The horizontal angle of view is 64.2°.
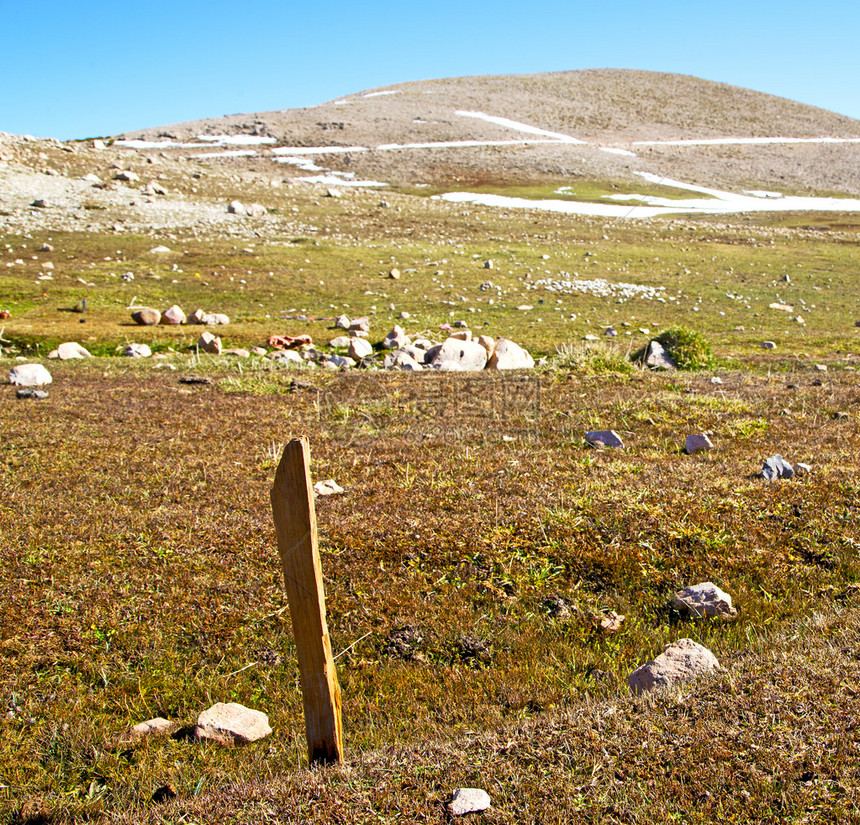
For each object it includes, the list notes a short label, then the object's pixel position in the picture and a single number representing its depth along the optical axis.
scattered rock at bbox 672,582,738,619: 4.23
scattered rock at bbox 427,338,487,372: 12.91
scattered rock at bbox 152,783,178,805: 2.95
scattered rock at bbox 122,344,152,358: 14.17
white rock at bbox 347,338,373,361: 14.21
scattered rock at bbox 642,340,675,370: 13.03
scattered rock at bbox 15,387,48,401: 9.26
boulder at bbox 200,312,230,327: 17.31
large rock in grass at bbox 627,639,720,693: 3.47
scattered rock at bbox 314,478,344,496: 6.02
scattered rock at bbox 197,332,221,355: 14.56
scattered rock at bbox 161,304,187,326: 17.02
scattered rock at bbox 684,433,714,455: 7.14
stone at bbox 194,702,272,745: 3.35
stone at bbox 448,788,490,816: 2.59
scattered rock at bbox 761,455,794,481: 6.12
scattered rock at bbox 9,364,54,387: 10.11
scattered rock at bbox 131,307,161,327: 16.77
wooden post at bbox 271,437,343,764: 2.48
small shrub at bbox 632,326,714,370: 12.98
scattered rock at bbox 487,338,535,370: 13.02
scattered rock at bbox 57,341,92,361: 13.67
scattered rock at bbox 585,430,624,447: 7.41
